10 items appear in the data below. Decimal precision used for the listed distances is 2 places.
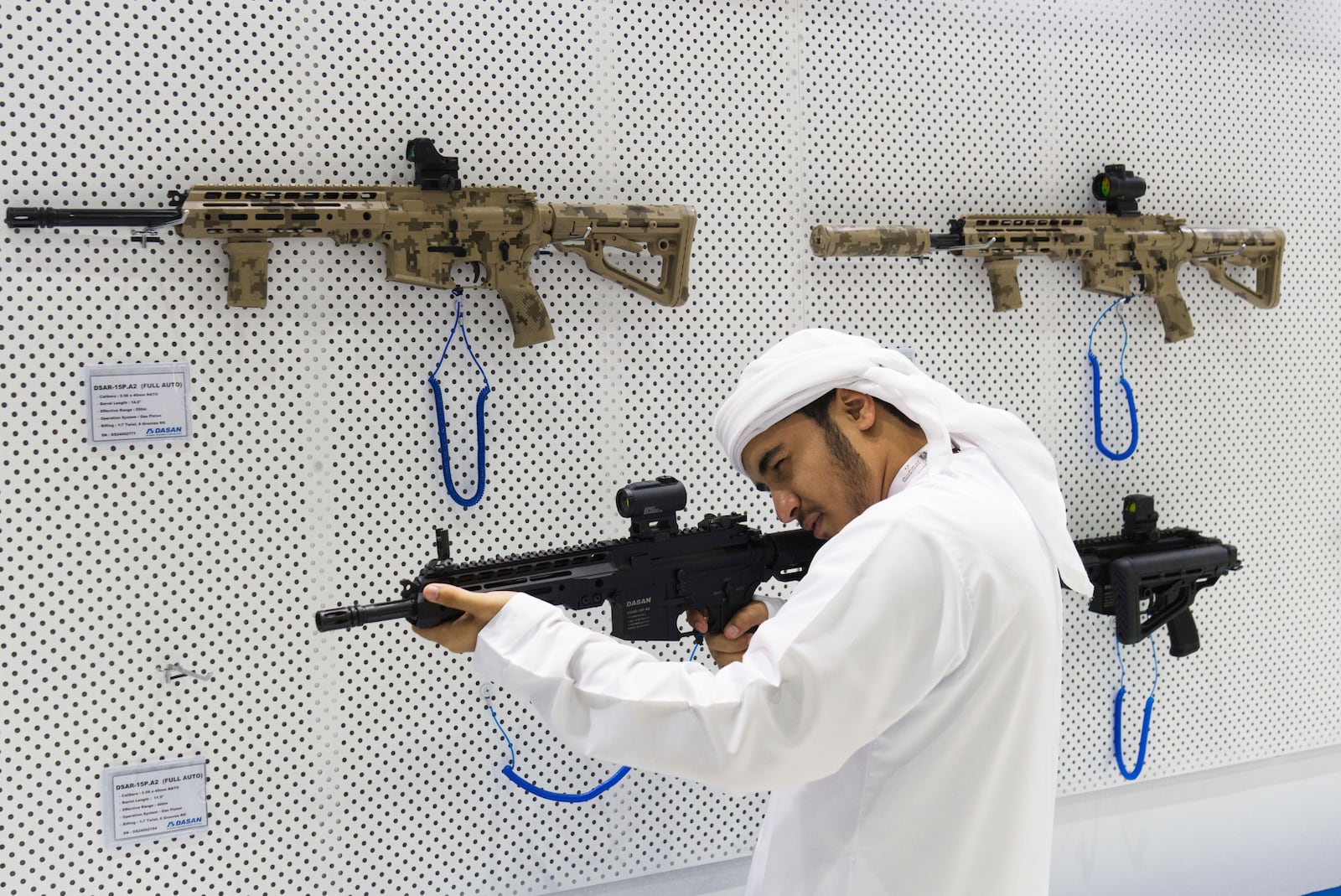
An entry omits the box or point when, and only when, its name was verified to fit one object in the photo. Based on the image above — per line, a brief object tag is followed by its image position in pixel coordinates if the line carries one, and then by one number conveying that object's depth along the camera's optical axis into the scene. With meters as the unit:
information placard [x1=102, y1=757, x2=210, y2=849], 1.72
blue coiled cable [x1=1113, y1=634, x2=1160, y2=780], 2.54
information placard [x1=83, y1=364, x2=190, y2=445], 1.68
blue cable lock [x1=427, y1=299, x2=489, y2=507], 1.89
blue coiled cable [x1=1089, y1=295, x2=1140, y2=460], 2.48
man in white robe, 1.27
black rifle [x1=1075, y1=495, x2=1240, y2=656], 2.42
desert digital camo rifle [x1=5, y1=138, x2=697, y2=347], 1.64
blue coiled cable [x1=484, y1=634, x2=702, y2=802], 1.96
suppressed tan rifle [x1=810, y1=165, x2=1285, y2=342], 2.19
